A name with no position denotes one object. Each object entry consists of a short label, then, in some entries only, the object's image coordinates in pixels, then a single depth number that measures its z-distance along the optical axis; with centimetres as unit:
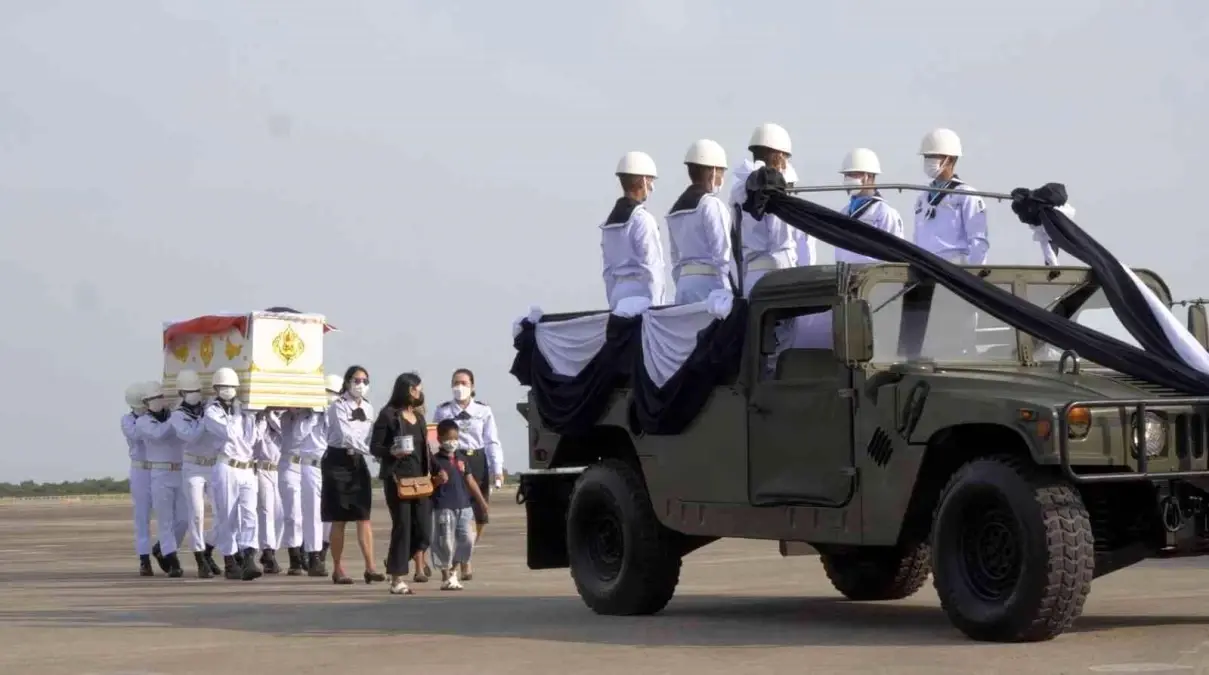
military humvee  1138
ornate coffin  2198
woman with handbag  1805
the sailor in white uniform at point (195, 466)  2167
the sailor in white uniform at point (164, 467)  2228
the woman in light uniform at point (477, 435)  1998
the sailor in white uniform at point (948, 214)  1515
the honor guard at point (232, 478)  2098
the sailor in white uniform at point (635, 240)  1586
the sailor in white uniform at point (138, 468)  2255
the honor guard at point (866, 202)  1523
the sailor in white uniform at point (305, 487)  2152
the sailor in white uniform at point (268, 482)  2188
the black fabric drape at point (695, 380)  1365
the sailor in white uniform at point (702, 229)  1509
